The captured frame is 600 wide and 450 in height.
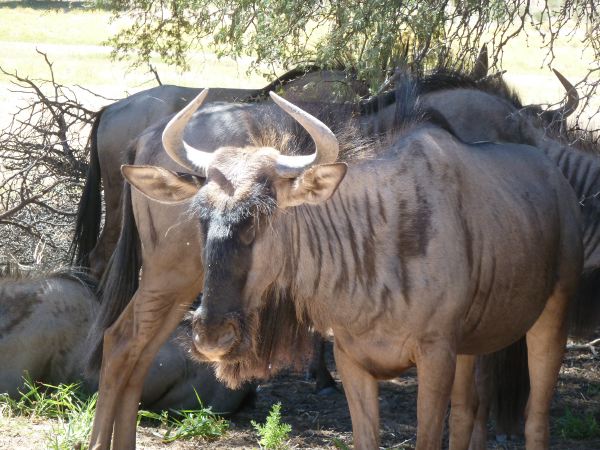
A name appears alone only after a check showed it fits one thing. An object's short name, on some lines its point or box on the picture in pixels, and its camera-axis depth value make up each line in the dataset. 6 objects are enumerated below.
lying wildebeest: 11.56
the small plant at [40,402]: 11.00
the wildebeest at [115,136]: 13.89
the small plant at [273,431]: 9.62
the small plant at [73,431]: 9.97
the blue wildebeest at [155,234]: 9.54
